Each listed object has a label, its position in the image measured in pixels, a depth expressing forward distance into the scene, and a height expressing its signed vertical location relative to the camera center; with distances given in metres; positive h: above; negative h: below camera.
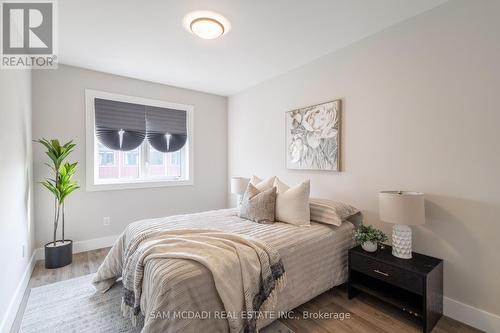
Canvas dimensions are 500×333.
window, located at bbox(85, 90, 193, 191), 3.37 +0.40
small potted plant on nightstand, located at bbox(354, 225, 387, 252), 2.11 -0.65
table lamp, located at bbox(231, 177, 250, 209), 3.53 -0.28
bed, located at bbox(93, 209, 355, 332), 1.31 -0.73
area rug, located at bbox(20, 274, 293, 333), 1.77 -1.20
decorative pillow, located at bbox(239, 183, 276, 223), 2.47 -0.43
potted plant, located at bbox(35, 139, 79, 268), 2.73 -0.24
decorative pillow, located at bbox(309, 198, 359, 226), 2.34 -0.47
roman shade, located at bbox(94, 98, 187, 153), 3.41 +0.65
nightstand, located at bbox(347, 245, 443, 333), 1.74 -0.92
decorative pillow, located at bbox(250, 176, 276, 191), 2.87 -0.22
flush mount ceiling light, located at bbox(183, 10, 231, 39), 2.08 +1.32
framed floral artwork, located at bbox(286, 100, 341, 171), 2.72 +0.36
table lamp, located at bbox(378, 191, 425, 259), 1.84 -0.39
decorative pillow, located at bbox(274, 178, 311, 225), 2.36 -0.41
